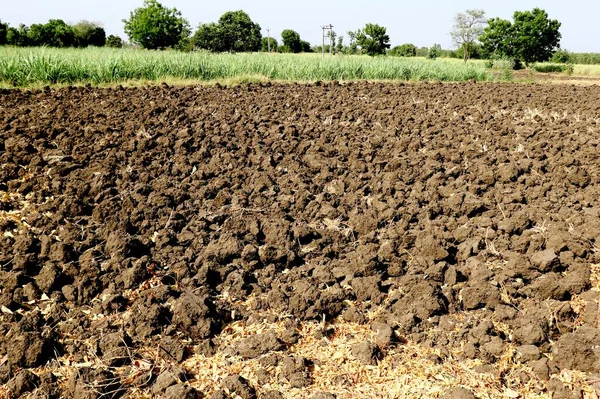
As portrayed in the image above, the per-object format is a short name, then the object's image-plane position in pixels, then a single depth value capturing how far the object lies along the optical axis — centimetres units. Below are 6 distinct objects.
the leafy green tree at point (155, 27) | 4738
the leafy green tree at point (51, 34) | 4234
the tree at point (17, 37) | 3919
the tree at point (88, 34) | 4641
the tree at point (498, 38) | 4222
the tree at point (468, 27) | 5188
